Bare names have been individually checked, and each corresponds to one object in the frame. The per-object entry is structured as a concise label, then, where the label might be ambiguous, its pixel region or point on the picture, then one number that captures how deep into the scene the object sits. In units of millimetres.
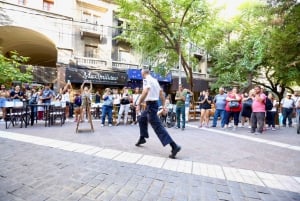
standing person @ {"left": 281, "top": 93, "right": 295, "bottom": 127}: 12531
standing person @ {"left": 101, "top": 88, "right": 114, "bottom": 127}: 10280
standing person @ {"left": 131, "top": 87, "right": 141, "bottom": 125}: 10966
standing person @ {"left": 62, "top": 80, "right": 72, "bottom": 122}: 12438
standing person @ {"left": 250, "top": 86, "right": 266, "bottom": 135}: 9168
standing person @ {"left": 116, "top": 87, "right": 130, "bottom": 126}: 10656
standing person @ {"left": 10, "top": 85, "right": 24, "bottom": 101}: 10929
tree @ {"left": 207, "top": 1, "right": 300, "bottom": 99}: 15688
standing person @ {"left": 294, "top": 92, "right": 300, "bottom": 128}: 10388
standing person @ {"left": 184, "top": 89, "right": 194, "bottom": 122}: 12984
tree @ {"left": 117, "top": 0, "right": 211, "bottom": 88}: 15070
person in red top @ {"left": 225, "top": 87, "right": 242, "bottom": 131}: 10016
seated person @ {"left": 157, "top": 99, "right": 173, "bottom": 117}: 11414
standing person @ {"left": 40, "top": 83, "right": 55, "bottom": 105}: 10617
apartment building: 17906
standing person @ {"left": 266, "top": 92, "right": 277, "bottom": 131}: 11378
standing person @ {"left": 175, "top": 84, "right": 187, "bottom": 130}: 9570
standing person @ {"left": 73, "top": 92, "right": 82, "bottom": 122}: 12352
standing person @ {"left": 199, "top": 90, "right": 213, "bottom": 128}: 10492
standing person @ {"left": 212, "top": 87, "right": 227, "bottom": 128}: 10625
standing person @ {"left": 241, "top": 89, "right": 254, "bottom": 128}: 10789
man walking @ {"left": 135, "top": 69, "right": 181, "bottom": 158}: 4840
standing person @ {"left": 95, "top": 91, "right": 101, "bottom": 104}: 15688
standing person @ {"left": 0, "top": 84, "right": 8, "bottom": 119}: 10548
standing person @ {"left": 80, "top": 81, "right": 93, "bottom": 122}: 8412
